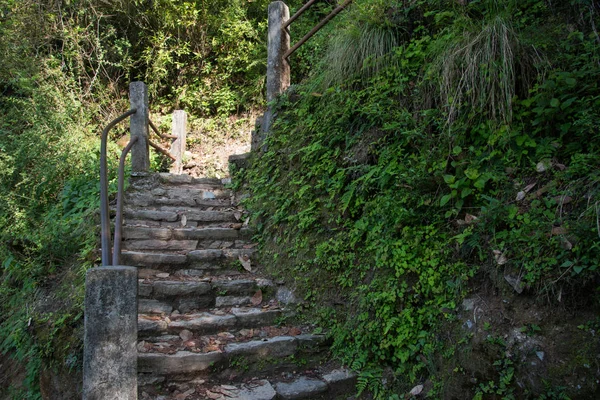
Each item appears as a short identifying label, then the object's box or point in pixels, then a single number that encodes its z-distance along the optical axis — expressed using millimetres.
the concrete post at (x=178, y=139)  7531
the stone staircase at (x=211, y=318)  2760
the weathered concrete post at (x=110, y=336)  2238
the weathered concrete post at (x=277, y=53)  5574
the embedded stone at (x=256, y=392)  2646
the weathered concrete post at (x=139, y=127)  5594
